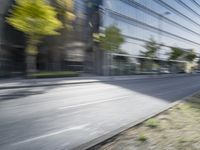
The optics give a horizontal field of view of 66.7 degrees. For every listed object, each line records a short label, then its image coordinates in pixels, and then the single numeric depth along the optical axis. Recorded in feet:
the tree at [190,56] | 100.52
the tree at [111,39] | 54.43
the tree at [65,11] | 45.80
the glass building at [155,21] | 64.92
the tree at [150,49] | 73.10
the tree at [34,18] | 34.98
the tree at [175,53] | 88.26
